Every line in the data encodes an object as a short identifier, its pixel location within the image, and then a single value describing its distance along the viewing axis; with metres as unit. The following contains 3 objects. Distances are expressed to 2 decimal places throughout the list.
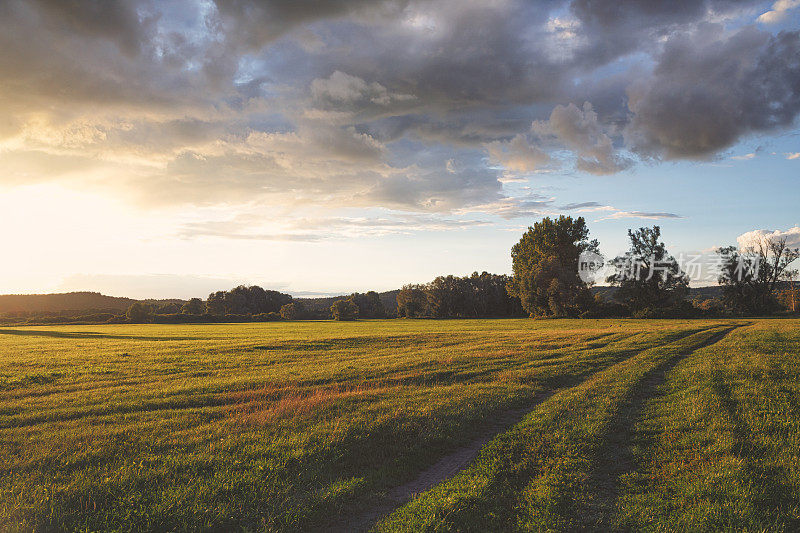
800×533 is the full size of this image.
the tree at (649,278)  84.25
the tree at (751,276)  91.88
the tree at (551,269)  83.19
